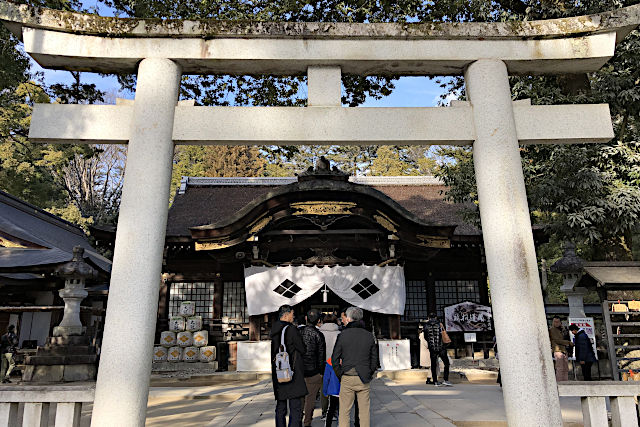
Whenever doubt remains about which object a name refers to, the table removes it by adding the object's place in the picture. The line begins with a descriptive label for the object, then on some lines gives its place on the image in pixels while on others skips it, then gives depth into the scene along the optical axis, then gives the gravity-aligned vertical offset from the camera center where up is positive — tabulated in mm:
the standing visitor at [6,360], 10008 -547
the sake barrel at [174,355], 12547 -602
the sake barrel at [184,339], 12625 -175
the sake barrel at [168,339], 12758 -168
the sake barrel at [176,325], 12867 +211
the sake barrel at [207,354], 12609 -589
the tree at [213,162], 32375 +12374
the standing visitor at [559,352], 7660 -405
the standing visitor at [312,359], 5363 -324
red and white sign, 8977 +42
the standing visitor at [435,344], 9008 -289
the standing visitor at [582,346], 8852 -362
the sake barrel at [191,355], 12555 -608
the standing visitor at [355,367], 4715 -372
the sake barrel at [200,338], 12734 -156
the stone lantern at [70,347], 9852 -274
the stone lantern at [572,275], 8781 +1011
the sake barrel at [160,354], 12664 -577
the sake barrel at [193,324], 12914 +222
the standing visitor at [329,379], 5285 -569
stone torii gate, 4453 +2319
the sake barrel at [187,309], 12984 +660
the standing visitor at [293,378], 4719 -459
